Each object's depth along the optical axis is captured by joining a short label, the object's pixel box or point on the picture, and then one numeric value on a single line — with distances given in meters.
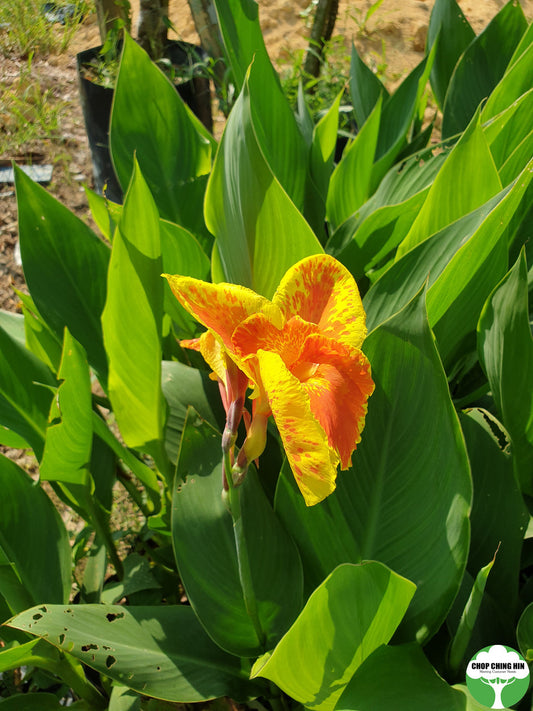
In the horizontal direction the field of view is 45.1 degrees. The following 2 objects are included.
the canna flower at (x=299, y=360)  0.41
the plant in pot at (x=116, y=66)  1.86
